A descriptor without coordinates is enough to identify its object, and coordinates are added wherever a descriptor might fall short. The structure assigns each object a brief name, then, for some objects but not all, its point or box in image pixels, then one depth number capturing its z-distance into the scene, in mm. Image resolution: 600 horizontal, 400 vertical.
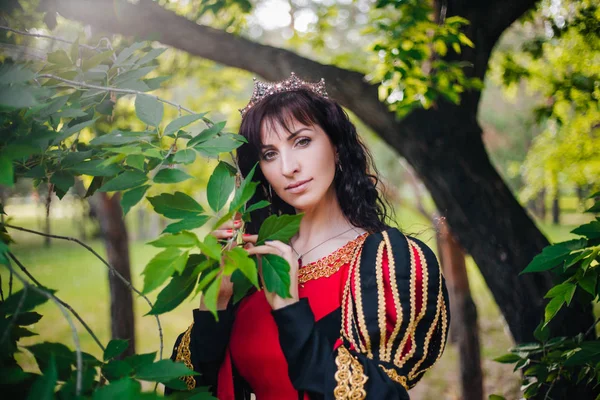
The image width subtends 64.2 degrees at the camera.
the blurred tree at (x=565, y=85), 3209
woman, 1376
